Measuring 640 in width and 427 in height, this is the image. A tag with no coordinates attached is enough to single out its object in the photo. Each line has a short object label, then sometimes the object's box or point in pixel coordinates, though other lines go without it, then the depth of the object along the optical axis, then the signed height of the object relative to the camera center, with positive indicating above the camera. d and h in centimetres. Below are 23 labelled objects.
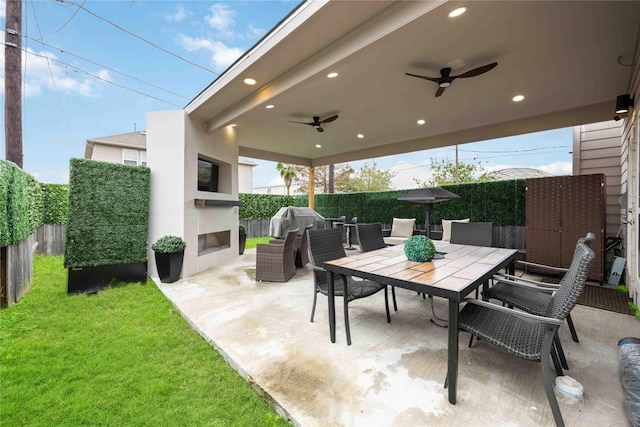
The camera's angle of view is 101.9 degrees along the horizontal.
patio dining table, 171 -52
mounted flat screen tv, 576 +85
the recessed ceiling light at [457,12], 239 +189
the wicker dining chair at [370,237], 378 -38
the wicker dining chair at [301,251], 550 -86
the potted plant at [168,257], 454 -80
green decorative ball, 262 -39
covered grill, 634 -22
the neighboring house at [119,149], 1215 +307
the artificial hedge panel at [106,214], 401 -4
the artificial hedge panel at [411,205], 611 +22
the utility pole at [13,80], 469 +242
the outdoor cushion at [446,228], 636 -41
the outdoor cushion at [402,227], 718 -43
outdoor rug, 335 -125
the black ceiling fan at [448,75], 328 +183
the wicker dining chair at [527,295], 213 -80
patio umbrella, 338 +21
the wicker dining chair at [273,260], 454 -86
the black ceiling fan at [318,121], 533 +193
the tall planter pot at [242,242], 728 -86
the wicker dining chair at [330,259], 272 -57
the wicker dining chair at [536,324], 149 -81
